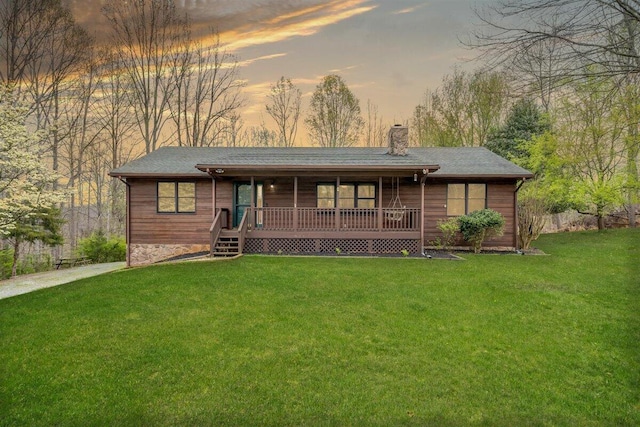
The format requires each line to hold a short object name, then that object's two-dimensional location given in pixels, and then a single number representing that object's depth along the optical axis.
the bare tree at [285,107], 25.91
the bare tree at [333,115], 25.52
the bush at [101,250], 15.81
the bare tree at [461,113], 24.22
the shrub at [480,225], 11.86
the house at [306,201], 11.91
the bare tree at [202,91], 21.92
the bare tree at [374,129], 28.17
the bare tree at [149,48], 20.16
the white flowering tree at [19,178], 11.00
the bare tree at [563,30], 3.93
